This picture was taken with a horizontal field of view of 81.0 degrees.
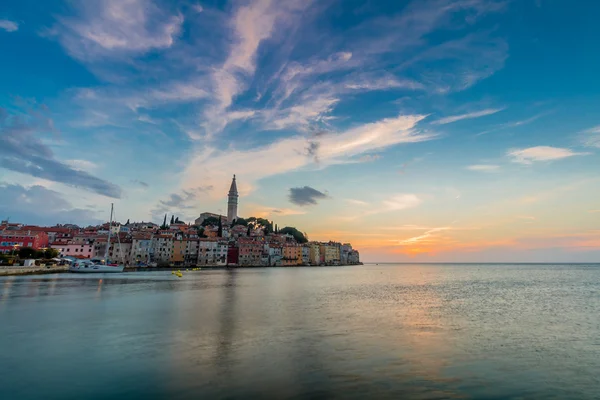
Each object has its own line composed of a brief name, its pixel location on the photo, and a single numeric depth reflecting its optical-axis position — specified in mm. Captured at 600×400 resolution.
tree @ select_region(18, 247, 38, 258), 81112
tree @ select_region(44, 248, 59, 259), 87681
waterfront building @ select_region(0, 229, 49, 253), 88938
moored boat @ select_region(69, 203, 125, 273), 80562
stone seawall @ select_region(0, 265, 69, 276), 59788
